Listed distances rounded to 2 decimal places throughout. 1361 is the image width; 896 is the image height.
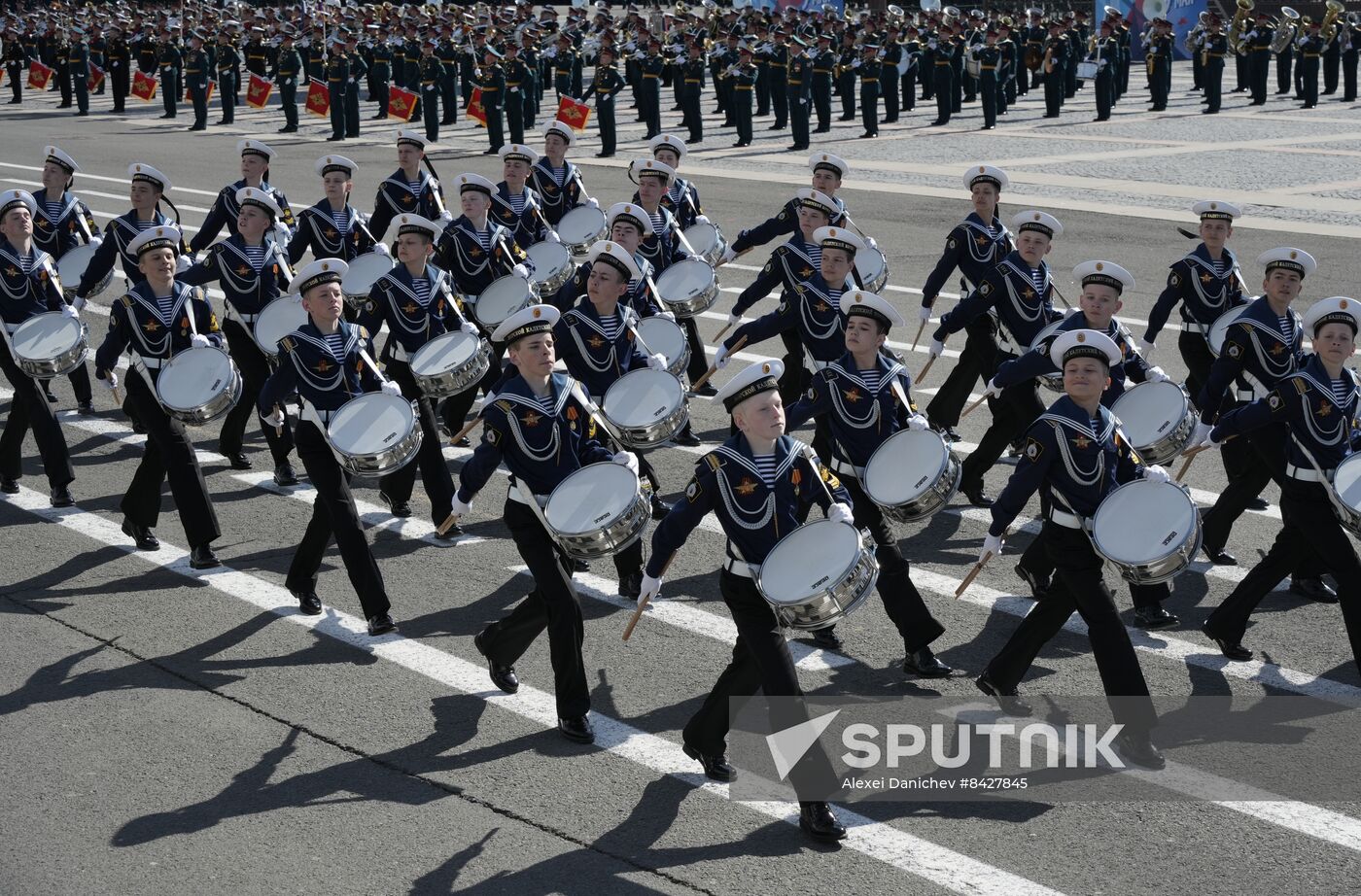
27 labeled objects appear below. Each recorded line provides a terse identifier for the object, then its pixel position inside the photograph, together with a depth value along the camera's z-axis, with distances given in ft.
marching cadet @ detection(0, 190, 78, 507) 39.73
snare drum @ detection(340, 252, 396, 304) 44.01
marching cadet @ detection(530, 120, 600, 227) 55.11
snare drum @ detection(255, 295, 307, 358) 40.42
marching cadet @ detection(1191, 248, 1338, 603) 33.73
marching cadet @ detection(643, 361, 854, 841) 24.06
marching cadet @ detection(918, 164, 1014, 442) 41.75
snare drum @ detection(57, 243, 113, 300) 46.93
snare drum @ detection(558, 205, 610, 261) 52.65
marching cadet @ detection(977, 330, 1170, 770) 25.88
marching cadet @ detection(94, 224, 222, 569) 35.12
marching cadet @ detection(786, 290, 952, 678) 28.96
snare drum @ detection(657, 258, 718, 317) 45.11
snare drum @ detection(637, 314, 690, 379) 38.91
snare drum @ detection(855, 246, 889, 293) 45.14
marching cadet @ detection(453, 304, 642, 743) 27.22
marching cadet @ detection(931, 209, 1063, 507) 38.55
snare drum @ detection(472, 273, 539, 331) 43.04
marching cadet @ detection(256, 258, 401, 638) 31.27
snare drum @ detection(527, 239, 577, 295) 47.75
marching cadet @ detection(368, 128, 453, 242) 50.70
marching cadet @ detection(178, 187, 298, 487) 41.78
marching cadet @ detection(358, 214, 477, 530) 38.42
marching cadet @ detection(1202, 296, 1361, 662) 28.40
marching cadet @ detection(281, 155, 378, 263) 46.39
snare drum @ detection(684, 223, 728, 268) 49.83
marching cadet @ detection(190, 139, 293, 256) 47.42
